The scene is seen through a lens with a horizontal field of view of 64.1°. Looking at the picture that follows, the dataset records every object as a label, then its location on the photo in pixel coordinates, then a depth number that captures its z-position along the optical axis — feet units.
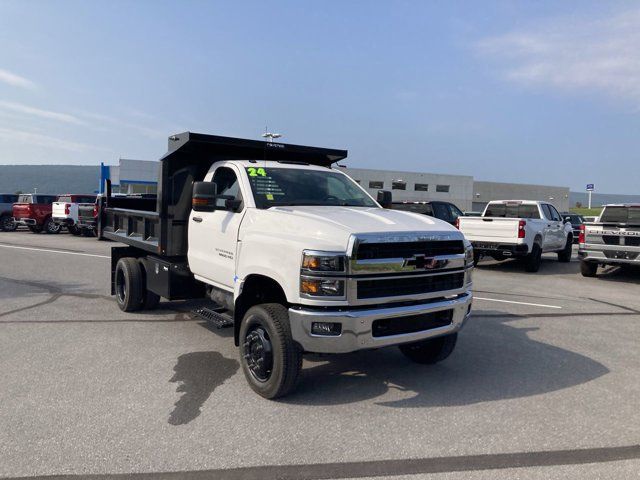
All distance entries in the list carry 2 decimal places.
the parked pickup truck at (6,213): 89.20
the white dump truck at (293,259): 13.48
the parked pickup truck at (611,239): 39.73
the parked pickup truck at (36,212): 82.58
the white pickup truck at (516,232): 44.39
